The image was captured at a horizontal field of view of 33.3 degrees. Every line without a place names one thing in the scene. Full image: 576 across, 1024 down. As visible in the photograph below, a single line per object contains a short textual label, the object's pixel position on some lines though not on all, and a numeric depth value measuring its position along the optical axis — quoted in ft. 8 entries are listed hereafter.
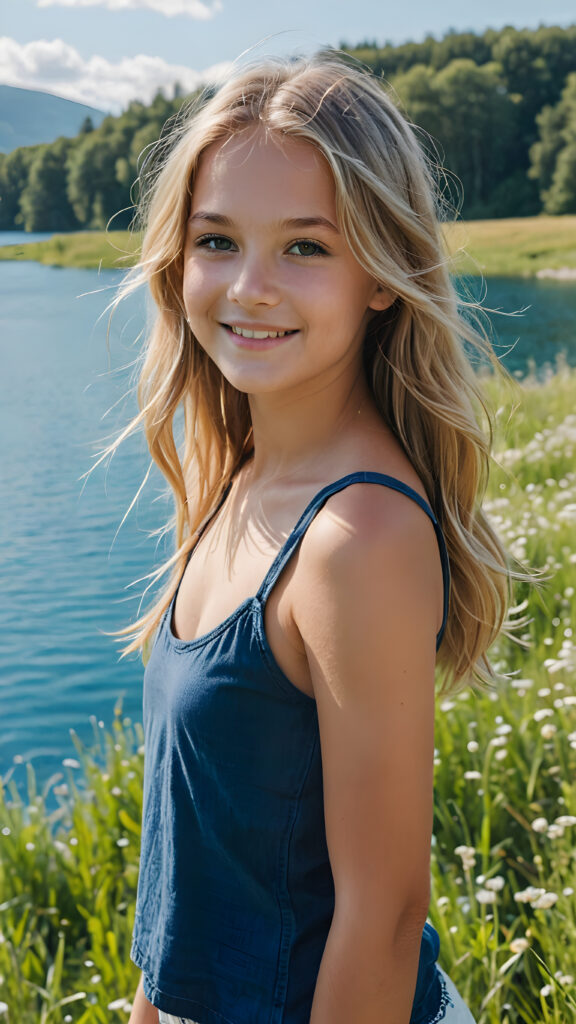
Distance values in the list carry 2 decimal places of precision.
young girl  3.32
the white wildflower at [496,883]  6.32
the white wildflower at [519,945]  5.64
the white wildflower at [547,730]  7.35
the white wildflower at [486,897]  6.24
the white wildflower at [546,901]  5.80
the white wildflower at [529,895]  5.95
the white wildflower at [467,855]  6.50
